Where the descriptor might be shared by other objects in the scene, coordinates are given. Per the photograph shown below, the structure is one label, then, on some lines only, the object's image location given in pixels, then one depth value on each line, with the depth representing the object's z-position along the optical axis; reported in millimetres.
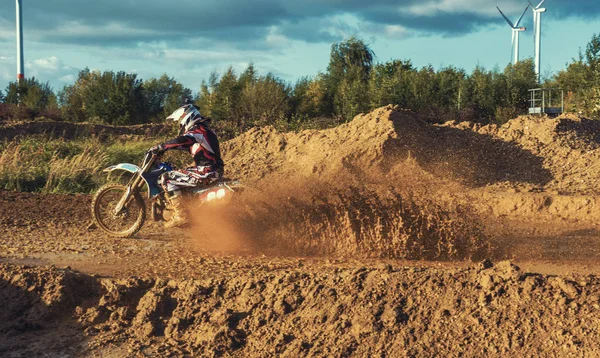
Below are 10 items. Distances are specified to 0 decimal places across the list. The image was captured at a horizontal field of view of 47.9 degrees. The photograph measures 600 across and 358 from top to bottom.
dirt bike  8914
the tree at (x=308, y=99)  30516
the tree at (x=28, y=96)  39812
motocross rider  8969
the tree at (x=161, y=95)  36156
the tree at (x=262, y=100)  27672
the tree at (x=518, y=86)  31502
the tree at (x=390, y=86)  28047
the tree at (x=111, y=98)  33844
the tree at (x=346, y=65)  32188
